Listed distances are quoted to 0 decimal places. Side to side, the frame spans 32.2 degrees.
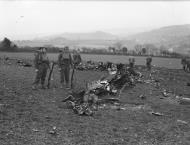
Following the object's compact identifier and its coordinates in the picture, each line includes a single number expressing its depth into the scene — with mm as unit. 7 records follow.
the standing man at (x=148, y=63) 30459
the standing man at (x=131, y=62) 27253
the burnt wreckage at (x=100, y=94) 11820
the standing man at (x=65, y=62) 16453
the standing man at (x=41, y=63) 15445
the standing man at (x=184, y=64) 34994
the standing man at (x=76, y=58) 18095
